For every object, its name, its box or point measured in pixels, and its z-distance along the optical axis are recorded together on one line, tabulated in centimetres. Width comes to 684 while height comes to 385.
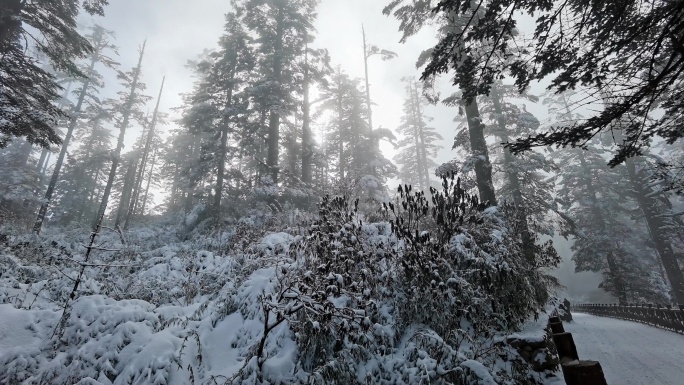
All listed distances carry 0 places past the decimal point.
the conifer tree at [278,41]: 1810
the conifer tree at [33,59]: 1086
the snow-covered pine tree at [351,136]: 2379
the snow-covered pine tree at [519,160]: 1730
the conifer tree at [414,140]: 3775
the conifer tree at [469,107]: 1003
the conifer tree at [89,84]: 2191
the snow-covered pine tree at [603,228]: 2145
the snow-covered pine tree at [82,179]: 3269
